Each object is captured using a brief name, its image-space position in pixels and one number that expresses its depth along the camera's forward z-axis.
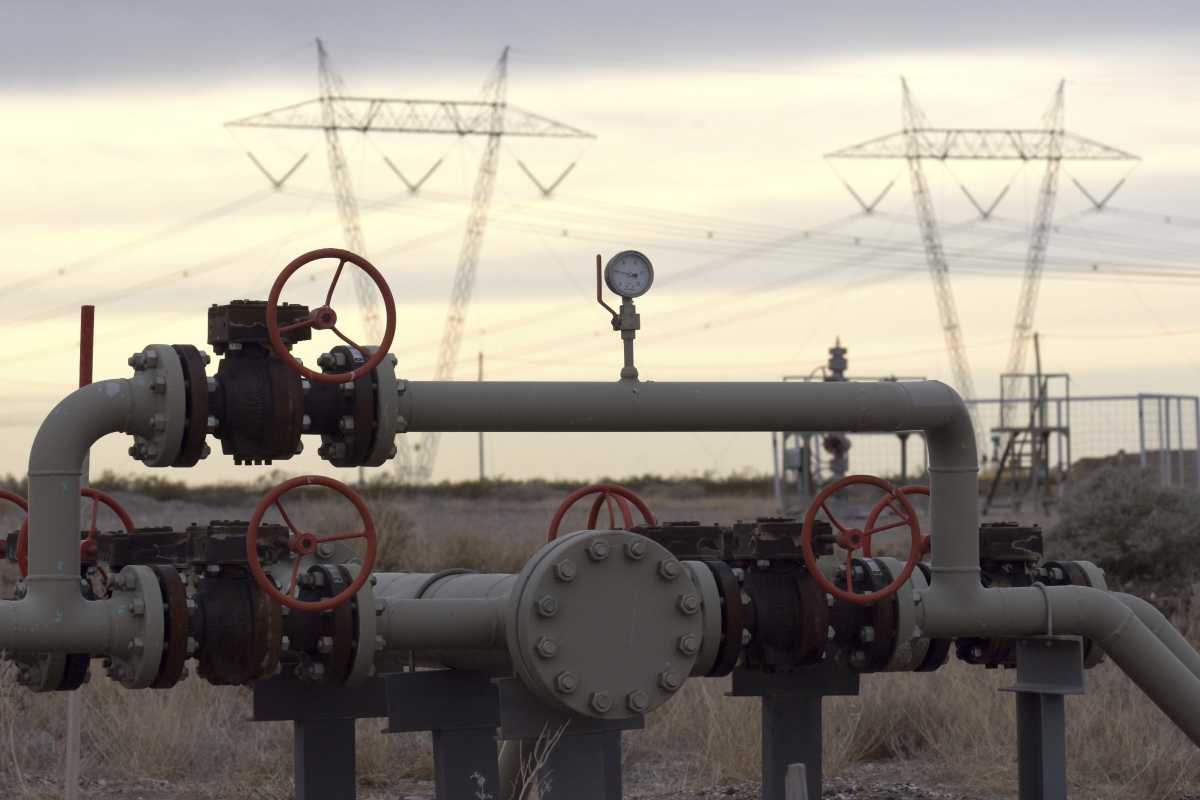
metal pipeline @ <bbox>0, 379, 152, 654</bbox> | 9.45
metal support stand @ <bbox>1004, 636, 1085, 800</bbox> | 11.91
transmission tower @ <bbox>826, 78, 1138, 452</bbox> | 93.31
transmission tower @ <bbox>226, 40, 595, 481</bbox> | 78.75
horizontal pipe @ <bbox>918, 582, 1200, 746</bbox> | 11.39
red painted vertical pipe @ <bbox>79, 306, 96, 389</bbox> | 10.31
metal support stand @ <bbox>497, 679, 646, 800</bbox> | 10.06
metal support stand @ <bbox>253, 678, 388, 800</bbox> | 11.45
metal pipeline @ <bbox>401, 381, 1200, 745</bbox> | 10.42
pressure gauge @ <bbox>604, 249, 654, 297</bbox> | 10.76
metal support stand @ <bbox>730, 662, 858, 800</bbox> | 12.41
